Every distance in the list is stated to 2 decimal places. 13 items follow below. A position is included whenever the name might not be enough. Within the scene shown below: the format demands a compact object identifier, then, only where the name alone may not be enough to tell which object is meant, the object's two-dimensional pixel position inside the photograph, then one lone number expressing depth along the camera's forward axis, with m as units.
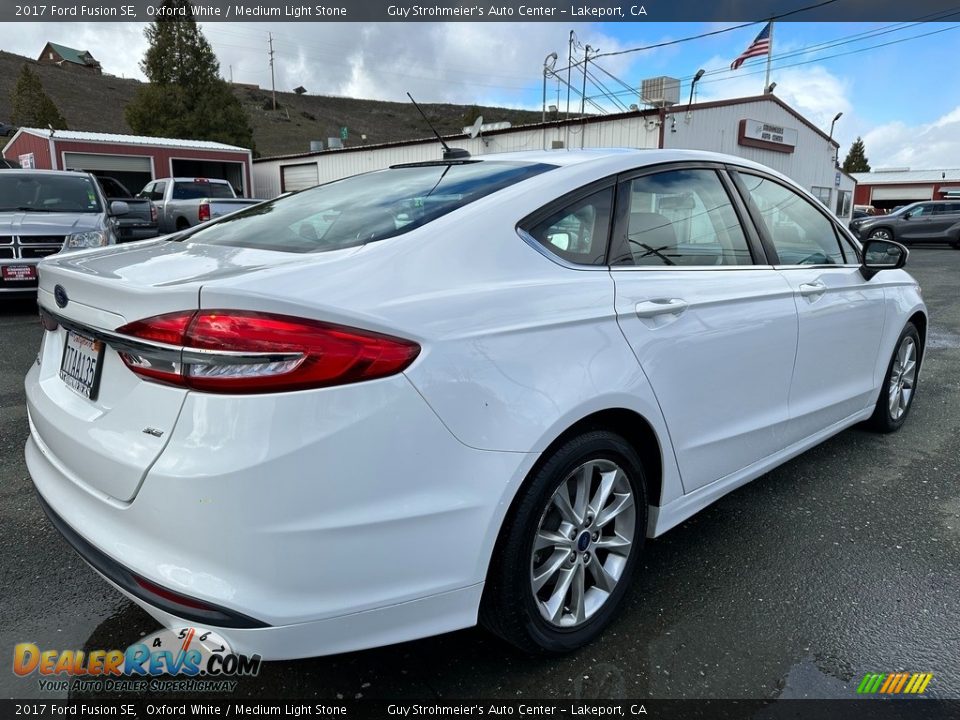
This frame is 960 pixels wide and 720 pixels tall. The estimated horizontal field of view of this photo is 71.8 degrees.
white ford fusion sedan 1.53
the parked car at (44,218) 7.48
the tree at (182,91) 39.84
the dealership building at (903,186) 53.09
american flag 19.97
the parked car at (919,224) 22.73
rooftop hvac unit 16.23
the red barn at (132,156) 26.11
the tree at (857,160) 84.12
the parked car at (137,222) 8.96
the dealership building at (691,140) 16.34
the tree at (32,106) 49.09
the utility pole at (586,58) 22.66
